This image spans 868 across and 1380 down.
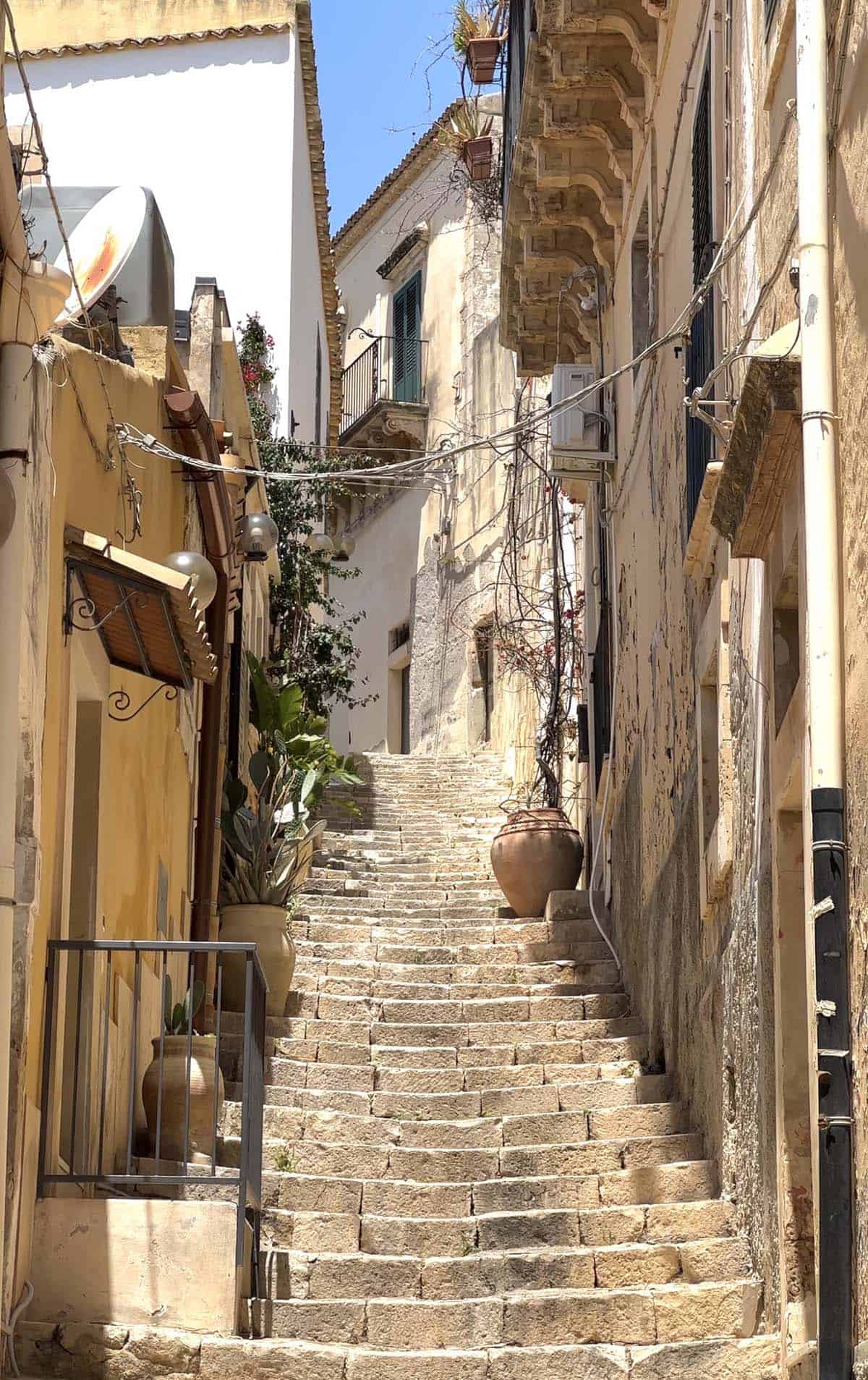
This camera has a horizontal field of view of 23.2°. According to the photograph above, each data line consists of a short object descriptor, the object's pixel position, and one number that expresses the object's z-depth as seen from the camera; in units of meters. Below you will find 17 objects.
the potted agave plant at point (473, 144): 24.09
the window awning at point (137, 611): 8.02
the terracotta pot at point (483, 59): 20.48
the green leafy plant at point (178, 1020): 9.62
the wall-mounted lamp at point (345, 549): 22.22
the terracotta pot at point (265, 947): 12.05
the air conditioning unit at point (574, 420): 14.22
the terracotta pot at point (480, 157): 24.12
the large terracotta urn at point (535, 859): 14.32
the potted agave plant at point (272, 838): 12.30
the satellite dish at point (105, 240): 10.02
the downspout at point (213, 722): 11.93
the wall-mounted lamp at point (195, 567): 9.51
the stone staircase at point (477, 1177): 7.93
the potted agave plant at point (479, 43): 20.56
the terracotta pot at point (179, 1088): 9.00
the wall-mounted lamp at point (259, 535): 12.92
